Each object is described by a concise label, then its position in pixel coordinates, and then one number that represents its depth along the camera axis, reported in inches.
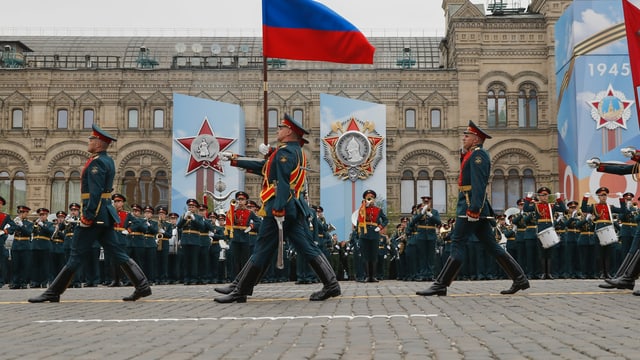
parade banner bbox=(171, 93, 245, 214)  1660.9
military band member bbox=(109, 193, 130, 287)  755.4
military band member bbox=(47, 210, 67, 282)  778.2
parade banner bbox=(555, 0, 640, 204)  1416.1
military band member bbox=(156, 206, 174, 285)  821.2
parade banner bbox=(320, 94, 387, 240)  1640.0
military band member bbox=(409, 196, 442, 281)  804.0
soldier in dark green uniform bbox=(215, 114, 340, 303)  414.3
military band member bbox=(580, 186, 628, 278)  748.0
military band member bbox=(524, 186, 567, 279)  765.6
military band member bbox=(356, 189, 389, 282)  759.1
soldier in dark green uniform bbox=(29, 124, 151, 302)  433.7
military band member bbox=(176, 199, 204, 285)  776.9
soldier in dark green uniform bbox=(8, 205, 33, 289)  732.7
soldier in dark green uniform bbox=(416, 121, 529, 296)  445.1
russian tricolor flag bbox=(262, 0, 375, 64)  526.6
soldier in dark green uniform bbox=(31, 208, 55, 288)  736.3
